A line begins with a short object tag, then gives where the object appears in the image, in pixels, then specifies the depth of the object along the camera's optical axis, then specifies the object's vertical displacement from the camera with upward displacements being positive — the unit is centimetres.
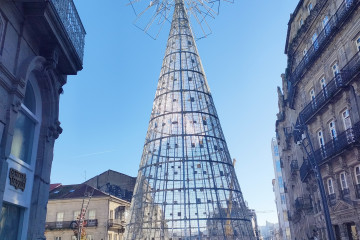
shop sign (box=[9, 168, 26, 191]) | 813 +153
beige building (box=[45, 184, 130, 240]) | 3725 +279
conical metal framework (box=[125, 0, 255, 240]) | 1922 +390
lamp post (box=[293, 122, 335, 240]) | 1194 +221
